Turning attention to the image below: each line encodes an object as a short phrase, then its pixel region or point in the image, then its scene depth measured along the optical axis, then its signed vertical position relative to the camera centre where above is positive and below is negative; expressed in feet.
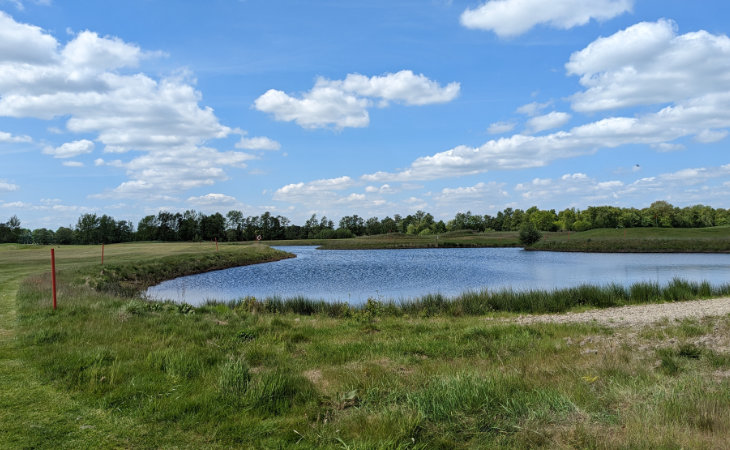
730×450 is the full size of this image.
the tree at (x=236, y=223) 405.18 +10.26
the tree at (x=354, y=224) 480.23 +5.20
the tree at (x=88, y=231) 347.15 +6.48
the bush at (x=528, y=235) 266.16 -8.27
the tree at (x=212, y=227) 395.75 +6.59
